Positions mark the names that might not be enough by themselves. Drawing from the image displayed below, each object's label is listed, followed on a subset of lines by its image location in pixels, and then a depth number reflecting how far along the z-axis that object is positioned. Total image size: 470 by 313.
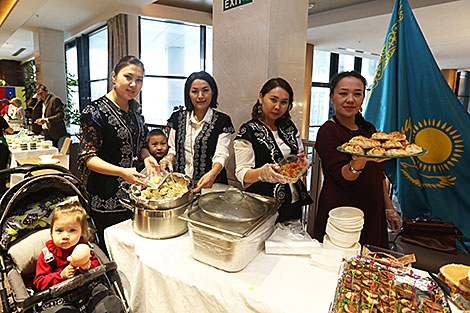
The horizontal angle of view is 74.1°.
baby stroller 1.35
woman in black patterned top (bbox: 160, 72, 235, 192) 1.97
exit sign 2.47
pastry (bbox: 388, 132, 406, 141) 1.36
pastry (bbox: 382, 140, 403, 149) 1.31
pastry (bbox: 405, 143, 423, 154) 1.30
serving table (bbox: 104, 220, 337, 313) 1.12
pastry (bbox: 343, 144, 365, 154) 1.31
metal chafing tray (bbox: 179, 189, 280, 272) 1.22
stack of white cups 1.33
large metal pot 1.47
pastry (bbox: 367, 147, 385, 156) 1.27
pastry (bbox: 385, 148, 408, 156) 1.26
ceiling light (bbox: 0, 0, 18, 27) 5.78
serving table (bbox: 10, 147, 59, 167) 4.39
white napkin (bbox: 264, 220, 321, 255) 1.37
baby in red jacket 1.50
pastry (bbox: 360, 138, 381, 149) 1.32
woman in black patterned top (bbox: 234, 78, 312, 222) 1.71
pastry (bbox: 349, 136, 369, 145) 1.36
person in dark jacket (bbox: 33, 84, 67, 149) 5.66
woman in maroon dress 1.64
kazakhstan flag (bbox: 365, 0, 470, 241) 2.11
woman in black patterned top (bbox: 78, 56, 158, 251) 1.81
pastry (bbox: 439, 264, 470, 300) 1.06
